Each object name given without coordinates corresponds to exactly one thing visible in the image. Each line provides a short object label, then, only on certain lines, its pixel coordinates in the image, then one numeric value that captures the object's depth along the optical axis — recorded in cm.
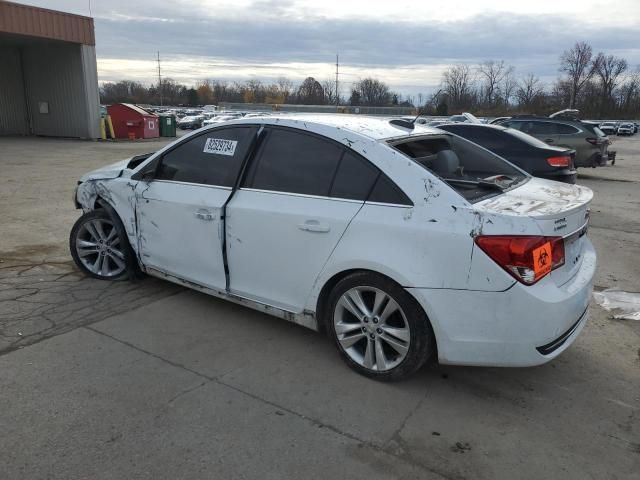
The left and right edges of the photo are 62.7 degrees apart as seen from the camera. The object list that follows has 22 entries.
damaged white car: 288
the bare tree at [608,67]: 8819
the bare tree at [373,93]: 7739
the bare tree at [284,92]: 8620
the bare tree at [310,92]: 7881
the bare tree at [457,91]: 8456
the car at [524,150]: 995
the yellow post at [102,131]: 2520
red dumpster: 2616
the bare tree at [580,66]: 8856
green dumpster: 2853
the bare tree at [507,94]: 8995
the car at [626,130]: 5391
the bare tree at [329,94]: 8149
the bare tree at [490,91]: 8862
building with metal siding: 2131
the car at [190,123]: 3997
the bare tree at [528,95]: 8516
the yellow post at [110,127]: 2553
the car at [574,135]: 1473
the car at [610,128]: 5386
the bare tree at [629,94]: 8225
